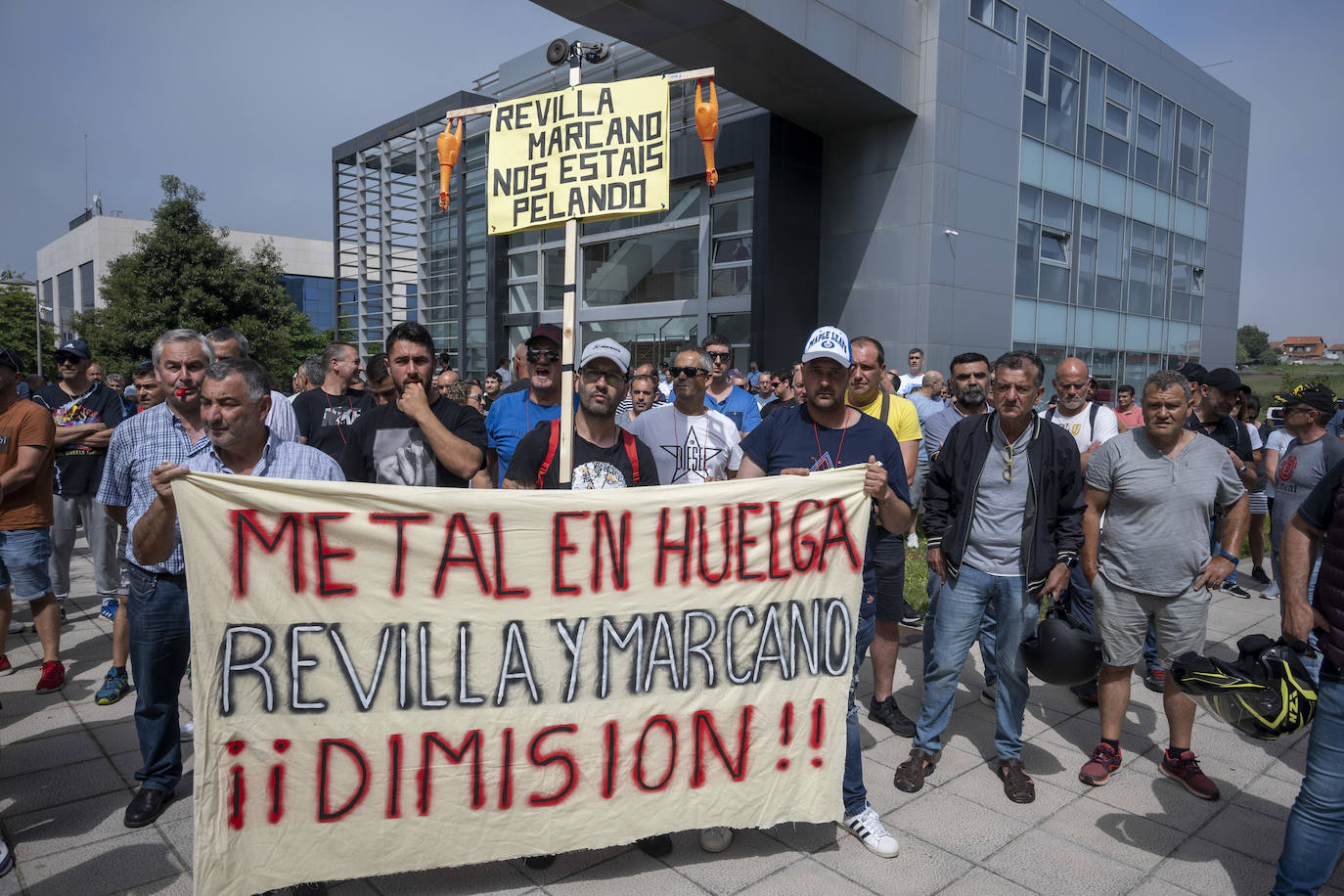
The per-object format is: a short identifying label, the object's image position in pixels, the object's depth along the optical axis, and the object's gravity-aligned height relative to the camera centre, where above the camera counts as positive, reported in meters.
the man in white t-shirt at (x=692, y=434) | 4.88 -0.33
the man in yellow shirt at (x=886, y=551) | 4.48 -0.91
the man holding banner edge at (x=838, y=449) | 3.40 -0.30
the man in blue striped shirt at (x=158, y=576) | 3.32 -0.82
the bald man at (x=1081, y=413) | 6.80 -0.24
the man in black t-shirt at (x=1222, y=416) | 6.72 -0.25
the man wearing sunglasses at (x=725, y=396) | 6.59 -0.14
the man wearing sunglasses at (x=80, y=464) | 5.96 -0.71
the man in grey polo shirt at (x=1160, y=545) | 3.88 -0.76
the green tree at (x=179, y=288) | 26.75 +2.79
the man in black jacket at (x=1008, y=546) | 3.84 -0.76
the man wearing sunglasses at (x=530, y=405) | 4.64 -0.16
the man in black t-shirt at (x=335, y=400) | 5.71 -0.18
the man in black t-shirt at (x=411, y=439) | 3.61 -0.29
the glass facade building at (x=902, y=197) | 15.83 +4.21
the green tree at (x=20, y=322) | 45.31 +2.67
